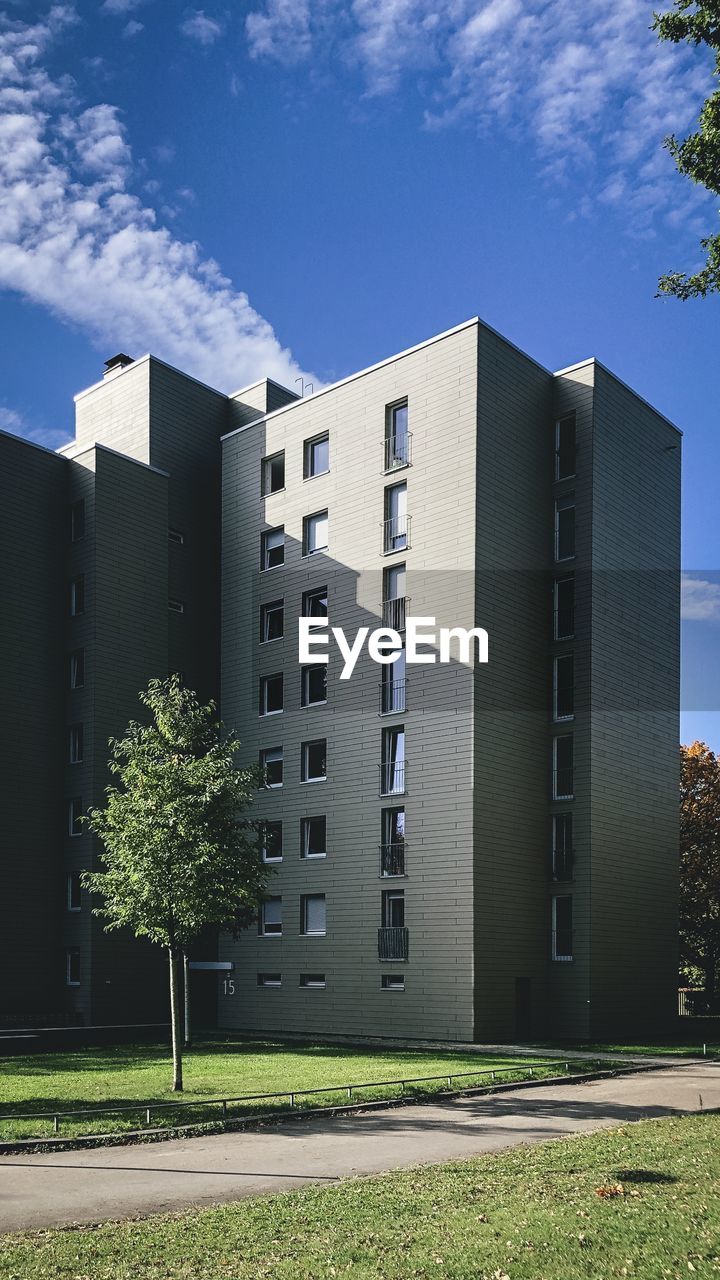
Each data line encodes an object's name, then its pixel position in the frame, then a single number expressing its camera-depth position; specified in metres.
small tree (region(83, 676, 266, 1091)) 21.00
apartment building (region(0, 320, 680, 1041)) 35.53
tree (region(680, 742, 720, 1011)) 50.50
